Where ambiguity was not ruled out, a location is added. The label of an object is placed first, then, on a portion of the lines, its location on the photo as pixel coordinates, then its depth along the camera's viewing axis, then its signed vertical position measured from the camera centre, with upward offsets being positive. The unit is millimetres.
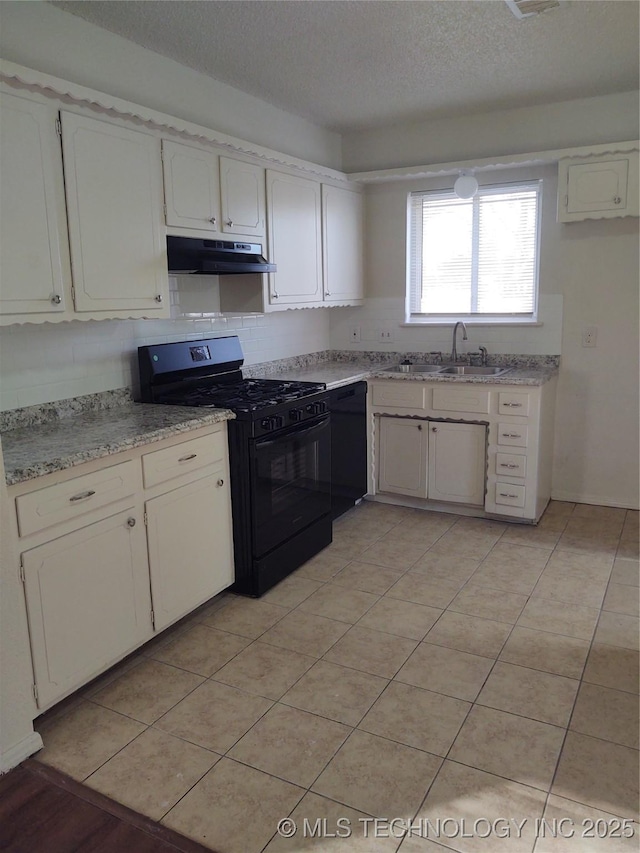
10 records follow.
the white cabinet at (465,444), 3980 -866
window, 4406 +371
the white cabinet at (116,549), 2141 -884
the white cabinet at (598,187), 3807 +697
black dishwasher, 4023 -861
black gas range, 3064 -681
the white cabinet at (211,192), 2996 +589
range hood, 3031 +265
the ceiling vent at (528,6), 2611 +1204
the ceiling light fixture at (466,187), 4160 +762
